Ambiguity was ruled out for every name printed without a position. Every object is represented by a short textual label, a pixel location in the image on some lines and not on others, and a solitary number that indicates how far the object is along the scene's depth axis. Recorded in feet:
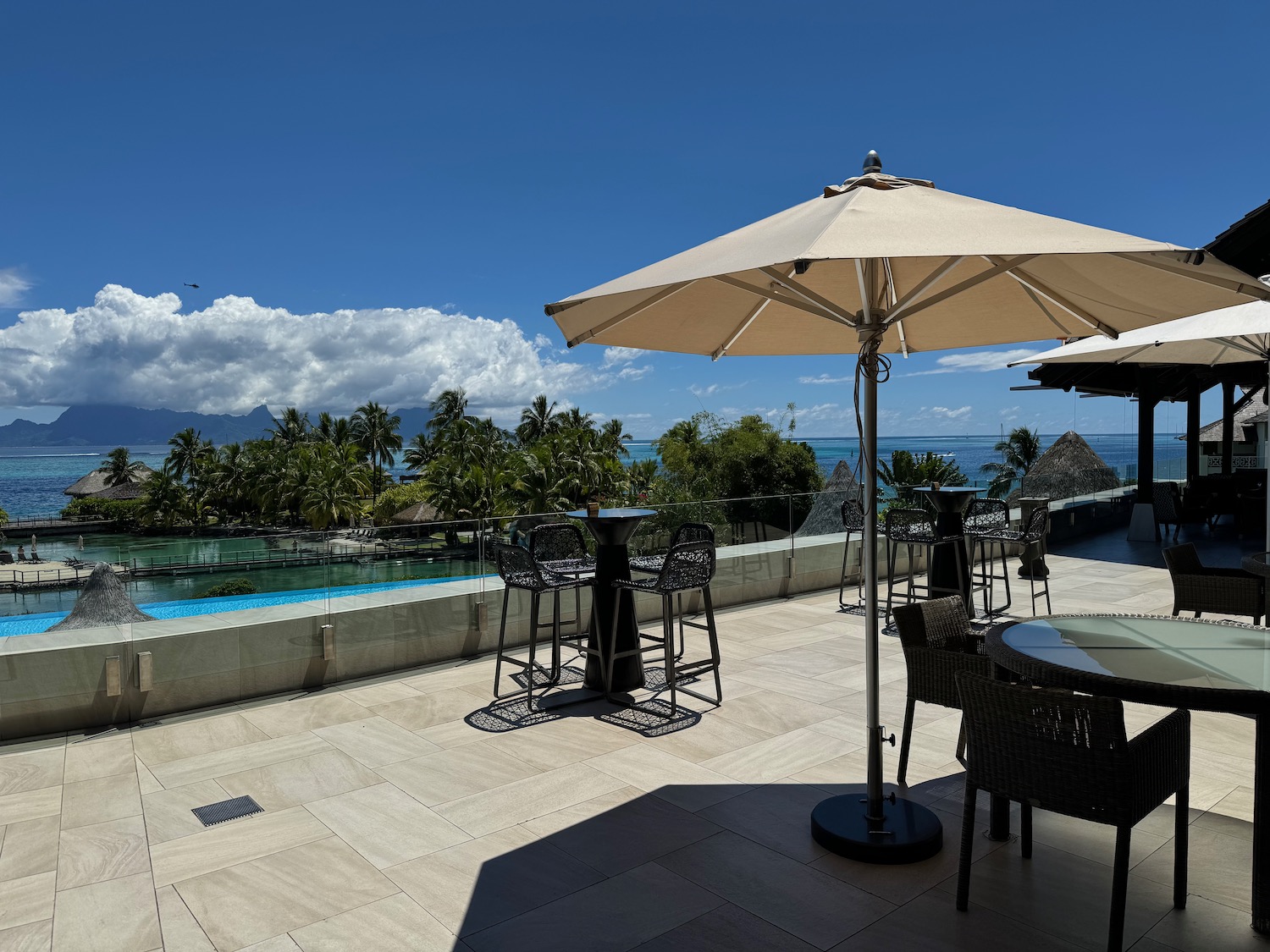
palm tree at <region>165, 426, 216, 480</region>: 223.71
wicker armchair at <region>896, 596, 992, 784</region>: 10.66
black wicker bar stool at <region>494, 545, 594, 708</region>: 15.62
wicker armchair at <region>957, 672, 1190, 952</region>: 7.14
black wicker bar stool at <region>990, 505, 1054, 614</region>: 22.72
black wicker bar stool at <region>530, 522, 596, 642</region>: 18.62
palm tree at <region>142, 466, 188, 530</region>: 217.77
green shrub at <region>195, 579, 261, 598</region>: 18.35
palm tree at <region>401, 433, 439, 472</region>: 240.53
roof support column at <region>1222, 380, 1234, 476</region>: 49.44
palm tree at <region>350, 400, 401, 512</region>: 245.45
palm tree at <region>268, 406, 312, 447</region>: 254.27
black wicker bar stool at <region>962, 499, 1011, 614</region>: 23.80
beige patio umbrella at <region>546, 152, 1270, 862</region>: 7.65
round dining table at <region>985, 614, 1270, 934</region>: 7.50
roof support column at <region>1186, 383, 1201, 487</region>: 50.43
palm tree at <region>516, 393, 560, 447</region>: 246.43
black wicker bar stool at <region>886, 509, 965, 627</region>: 22.45
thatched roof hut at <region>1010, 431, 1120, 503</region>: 38.27
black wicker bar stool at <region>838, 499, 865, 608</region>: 26.50
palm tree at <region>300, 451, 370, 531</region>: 167.22
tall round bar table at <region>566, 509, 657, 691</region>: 16.39
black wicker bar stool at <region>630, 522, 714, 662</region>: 16.76
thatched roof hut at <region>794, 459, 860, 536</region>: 28.96
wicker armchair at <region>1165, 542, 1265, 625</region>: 15.42
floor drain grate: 11.16
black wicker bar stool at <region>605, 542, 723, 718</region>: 15.16
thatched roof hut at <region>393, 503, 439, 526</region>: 161.51
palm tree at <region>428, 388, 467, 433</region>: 271.69
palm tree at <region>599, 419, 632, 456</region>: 164.19
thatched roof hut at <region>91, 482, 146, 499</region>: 265.34
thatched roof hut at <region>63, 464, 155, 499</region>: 272.60
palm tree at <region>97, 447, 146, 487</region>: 274.36
